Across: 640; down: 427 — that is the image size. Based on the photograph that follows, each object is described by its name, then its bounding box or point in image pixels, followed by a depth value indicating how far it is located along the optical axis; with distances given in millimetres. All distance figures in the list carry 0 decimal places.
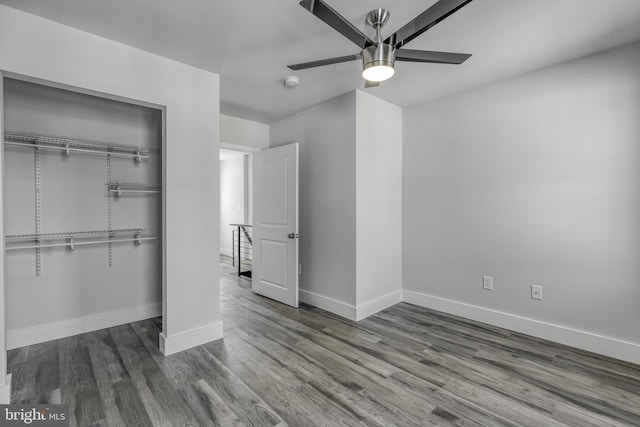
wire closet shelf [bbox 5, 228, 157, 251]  2648
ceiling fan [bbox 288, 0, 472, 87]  1459
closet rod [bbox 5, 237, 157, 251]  2582
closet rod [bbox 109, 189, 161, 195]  3129
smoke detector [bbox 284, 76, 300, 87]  2896
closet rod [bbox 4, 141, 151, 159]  2568
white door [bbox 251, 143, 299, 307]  3713
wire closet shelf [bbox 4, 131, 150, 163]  2594
